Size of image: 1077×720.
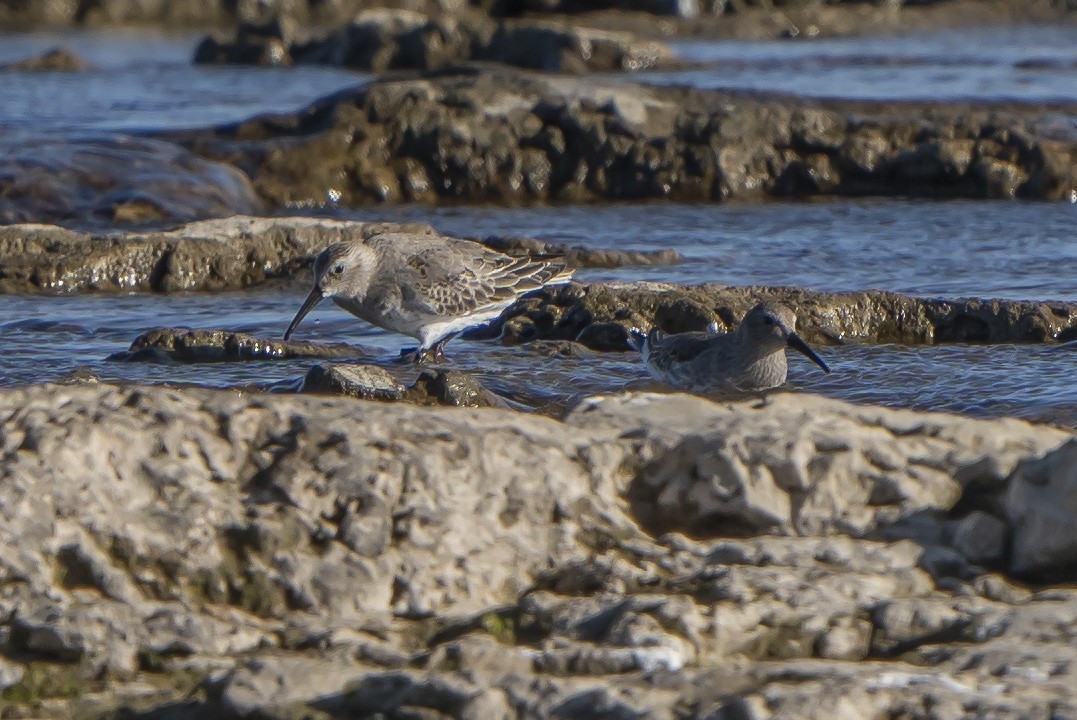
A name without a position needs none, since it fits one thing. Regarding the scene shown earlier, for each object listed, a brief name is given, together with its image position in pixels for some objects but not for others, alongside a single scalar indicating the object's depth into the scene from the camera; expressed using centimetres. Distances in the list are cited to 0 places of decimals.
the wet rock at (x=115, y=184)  2328
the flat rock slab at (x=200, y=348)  1437
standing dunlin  1592
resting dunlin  1371
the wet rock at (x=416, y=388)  1177
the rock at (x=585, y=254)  1988
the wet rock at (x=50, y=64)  4450
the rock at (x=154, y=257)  1841
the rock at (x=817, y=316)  1521
